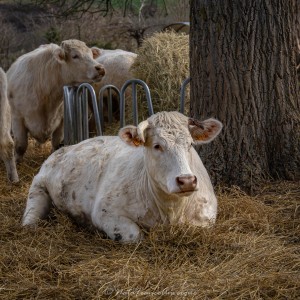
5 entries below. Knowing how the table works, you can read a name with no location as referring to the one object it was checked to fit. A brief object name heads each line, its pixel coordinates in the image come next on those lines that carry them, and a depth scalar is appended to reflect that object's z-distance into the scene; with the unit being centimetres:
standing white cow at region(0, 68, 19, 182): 727
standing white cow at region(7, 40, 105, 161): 891
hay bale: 870
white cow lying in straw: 404
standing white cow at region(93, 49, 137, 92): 1002
